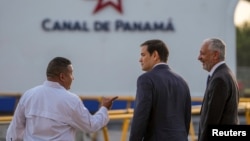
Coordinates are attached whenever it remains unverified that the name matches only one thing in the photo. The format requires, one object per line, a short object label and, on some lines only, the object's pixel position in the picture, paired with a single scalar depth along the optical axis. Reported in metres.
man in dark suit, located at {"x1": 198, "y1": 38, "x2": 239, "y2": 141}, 10.97
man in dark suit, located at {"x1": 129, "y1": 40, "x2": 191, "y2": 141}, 10.91
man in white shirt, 10.12
